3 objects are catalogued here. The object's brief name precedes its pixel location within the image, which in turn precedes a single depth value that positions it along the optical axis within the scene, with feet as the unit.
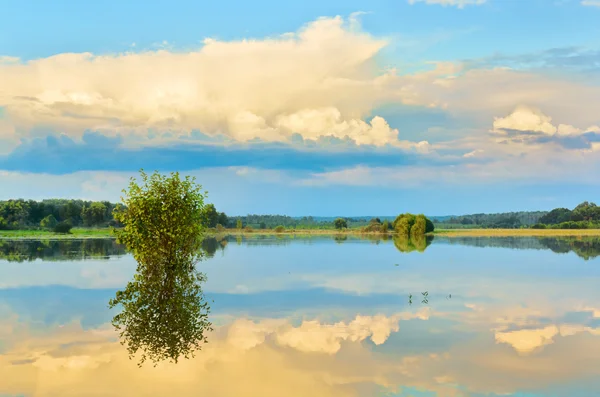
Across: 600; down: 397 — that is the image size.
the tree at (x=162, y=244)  84.17
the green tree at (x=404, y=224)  432.66
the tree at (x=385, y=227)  489.67
